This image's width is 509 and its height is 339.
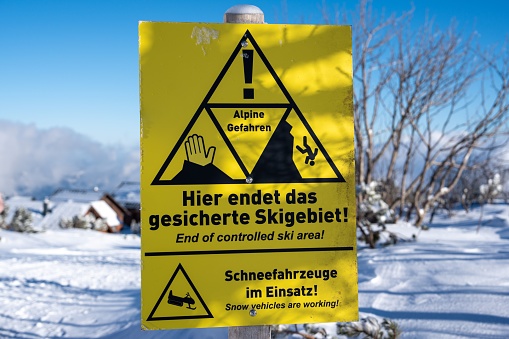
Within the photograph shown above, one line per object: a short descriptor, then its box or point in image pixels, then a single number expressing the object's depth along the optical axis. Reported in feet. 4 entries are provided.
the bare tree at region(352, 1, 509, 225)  44.27
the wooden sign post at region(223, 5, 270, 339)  6.15
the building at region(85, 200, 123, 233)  134.62
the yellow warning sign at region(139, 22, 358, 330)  5.87
